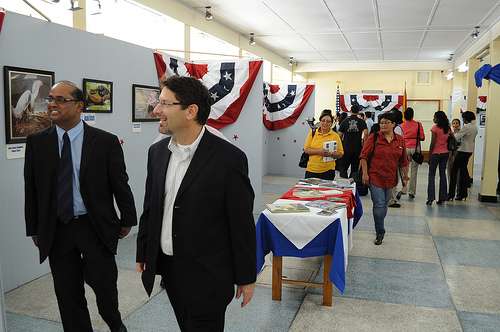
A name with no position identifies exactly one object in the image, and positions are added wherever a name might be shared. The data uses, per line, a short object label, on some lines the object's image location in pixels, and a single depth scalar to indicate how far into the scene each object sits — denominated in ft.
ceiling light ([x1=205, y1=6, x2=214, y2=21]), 25.43
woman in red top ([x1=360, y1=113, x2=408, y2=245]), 15.25
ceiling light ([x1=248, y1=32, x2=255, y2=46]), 33.16
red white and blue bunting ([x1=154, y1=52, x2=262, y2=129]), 18.81
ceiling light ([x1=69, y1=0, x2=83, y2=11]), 13.56
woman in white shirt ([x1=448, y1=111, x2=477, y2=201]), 24.50
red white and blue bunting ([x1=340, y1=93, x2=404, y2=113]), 39.96
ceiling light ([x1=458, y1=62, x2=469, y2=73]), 39.20
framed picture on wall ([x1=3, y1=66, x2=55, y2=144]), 11.17
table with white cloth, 10.57
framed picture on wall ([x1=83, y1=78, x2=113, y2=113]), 13.94
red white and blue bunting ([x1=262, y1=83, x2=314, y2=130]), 32.14
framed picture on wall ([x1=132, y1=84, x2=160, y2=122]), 16.28
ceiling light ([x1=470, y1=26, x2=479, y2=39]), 29.39
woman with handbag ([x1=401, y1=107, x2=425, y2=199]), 23.70
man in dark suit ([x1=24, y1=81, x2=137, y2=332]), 7.65
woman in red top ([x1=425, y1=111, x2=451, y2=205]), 23.45
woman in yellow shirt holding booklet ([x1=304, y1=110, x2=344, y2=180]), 16.08
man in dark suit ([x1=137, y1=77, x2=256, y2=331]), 5.52
